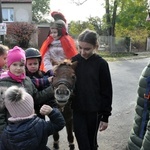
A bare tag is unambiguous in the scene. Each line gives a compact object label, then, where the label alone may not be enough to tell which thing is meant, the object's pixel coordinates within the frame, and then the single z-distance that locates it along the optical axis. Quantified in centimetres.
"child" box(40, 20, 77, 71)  263
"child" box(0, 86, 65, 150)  142
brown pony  190
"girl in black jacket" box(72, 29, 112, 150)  202
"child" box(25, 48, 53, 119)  223
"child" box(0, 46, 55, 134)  189
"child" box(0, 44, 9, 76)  227
